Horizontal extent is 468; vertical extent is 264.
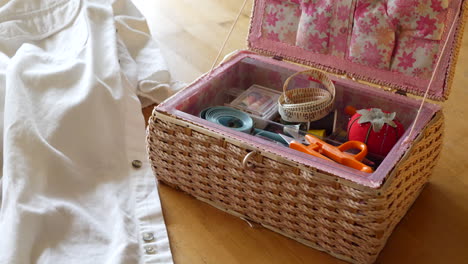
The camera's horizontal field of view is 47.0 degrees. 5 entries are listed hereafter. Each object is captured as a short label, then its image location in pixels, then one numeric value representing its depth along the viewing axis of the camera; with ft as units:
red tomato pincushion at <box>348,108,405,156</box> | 2.97
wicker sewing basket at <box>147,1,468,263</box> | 2.64
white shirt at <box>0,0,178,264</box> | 2.92
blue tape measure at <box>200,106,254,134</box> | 3.23
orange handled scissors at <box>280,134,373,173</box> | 2.79
